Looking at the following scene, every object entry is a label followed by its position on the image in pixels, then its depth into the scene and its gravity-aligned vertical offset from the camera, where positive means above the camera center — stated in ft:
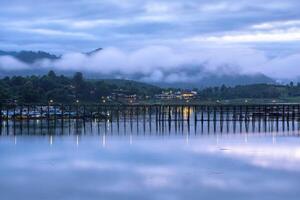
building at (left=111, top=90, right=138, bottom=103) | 539.70 -10.62
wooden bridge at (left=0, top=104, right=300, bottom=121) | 299.83 -14.84
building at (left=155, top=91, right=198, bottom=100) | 634.02 -13.49
